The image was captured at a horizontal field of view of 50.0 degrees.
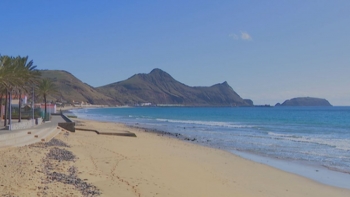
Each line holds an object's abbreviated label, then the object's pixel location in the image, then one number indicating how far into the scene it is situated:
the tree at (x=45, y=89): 47.09
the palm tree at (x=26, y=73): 26.42
